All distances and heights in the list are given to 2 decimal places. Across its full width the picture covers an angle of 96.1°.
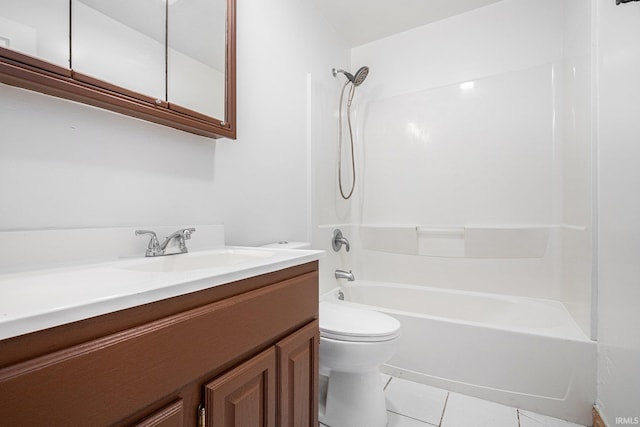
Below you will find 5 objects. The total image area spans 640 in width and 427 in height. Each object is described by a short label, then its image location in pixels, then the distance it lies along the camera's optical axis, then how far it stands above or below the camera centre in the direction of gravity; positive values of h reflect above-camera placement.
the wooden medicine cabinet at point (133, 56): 0.75 +0.51
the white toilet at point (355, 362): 1.22 -0.65
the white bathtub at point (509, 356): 1.36 -0.75
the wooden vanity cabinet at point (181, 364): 0.40 -0.28
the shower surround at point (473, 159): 1.78 +0.38
